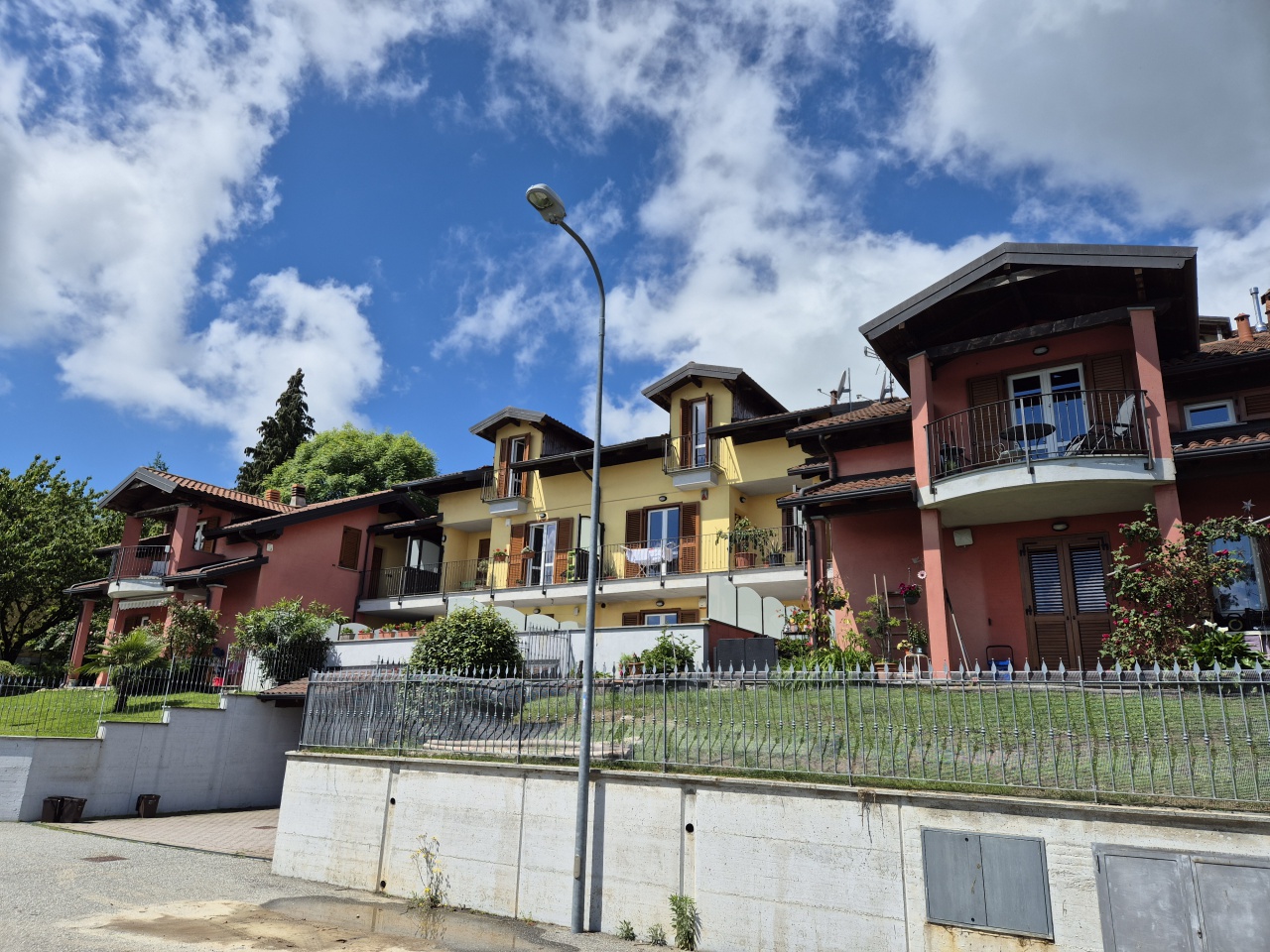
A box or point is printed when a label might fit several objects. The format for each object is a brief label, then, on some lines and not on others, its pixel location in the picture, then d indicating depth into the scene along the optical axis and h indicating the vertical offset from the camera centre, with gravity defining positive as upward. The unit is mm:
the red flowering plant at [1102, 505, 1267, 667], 11758 +2066
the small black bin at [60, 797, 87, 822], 16453 -2108
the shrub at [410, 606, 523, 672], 15234 +1257
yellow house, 23000 +6178
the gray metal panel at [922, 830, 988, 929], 7383 -1312
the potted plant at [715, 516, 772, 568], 22641 +4796
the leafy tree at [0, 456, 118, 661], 33344 +6013
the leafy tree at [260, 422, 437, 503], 42531 +12607
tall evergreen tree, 49844 +16048
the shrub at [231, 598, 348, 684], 21375 +1654
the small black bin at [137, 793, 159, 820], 17562 -2115
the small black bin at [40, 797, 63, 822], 16391 -2143
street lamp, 9328 +135
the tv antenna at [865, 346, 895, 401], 24938 +10046
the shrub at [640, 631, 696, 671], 14945 +1162
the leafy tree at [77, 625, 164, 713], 19203 +910
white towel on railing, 24047 +4663
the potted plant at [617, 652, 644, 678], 15070 +974
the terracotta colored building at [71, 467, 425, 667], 26875 +5275
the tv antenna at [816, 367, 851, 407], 25759 +10173
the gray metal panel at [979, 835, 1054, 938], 7152 -1306
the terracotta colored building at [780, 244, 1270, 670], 13344 +4810
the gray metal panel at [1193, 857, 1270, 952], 6398 -1255
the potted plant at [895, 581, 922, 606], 15594 +2455
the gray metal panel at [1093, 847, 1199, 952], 6637 -1313
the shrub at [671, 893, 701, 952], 8680 -2070
